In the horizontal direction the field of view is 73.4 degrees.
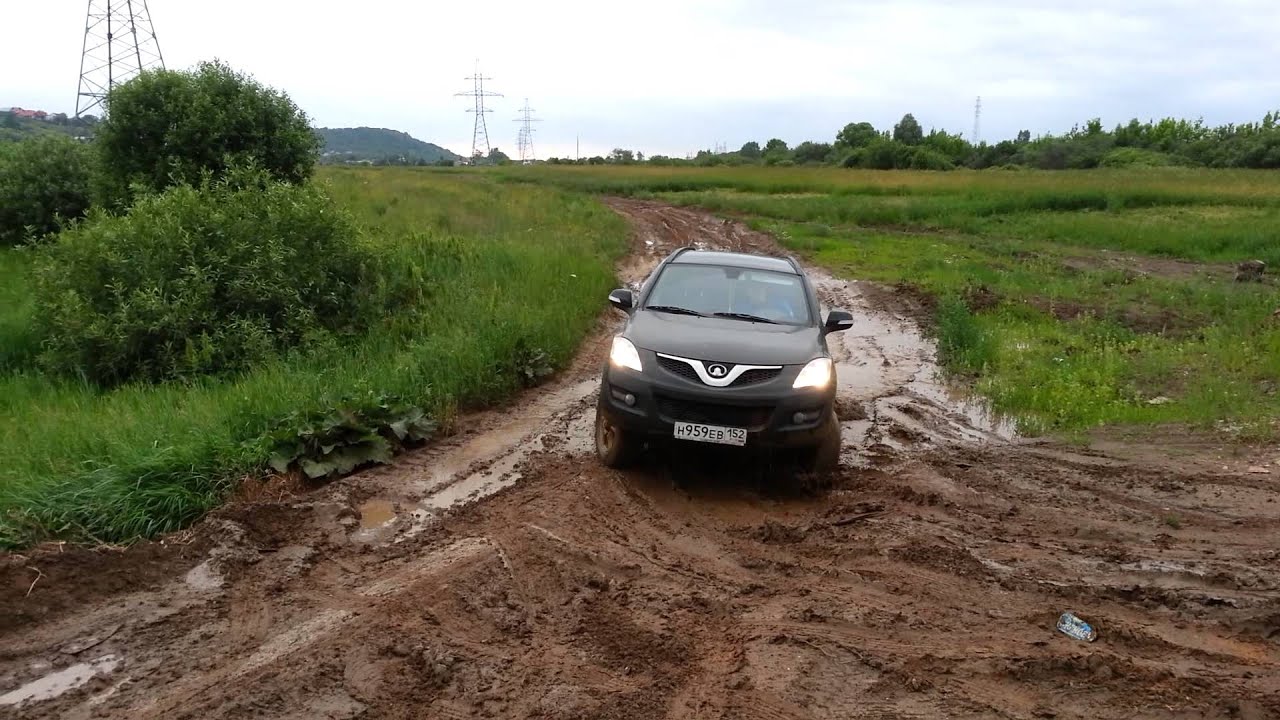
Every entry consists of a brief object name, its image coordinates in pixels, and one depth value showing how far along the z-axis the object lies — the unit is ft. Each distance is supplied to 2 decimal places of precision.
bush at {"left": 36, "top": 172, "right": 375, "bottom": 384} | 28.73
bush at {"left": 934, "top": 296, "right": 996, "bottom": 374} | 34.76
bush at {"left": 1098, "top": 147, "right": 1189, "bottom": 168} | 162.07
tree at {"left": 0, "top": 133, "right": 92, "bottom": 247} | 55.11
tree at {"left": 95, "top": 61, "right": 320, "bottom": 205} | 44.19
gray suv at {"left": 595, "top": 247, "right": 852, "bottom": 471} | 19.39
